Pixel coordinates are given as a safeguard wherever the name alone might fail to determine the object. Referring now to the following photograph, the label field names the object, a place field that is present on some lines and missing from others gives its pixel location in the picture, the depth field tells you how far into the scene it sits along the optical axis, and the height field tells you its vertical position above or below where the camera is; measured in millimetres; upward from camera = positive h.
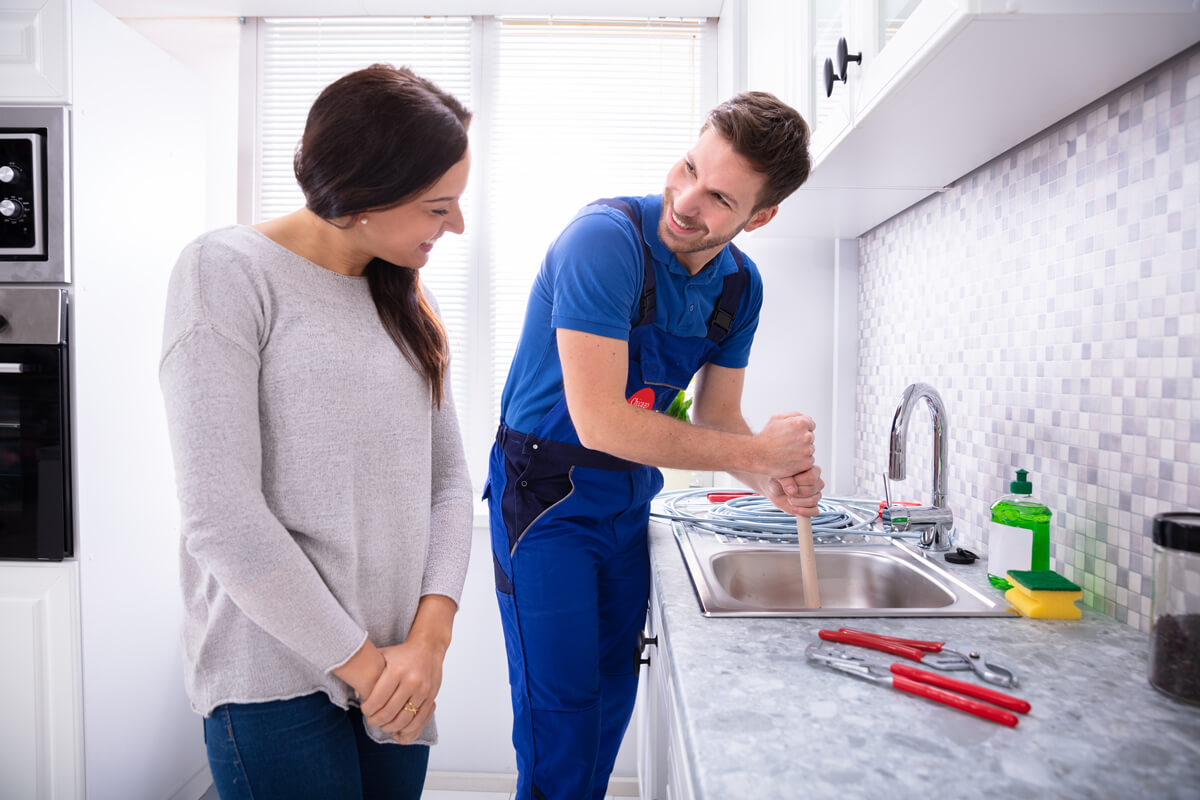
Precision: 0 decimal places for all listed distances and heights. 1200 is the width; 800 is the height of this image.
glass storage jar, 671 -214
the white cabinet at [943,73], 744 +418
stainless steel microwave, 1687 +482
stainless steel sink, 1218 -330
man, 1143 -61
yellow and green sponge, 936 -273
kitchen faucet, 1309 -165
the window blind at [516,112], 2576 +1040
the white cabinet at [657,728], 820 -627
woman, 791 -76
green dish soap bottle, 1047 -211
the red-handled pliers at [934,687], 673 -300
